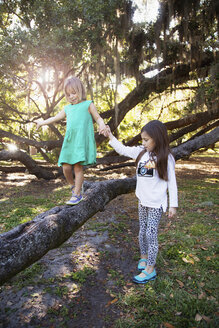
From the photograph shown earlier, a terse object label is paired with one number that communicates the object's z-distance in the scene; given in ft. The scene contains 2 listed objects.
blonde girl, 9.93
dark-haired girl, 9.51
